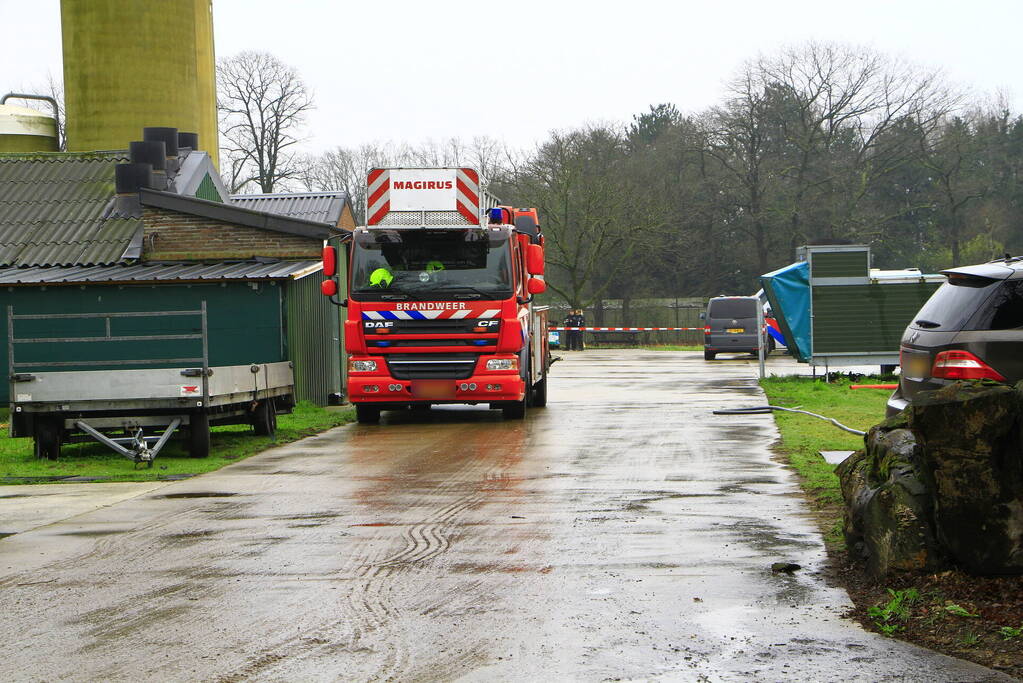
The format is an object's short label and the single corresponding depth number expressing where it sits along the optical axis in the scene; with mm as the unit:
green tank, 35656
